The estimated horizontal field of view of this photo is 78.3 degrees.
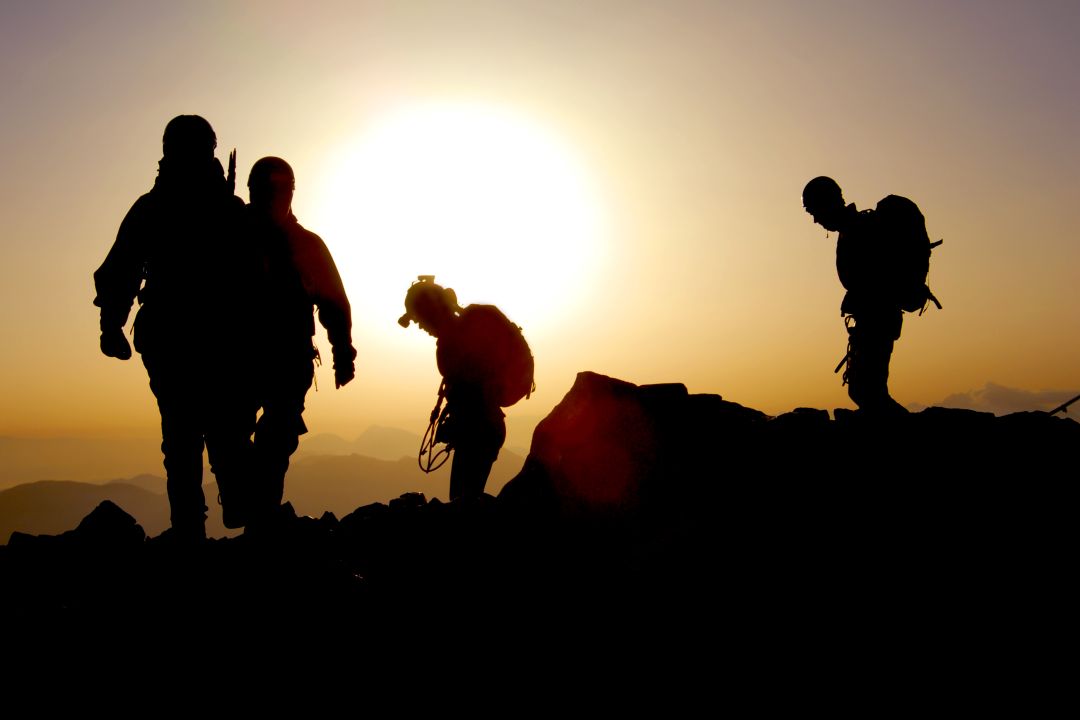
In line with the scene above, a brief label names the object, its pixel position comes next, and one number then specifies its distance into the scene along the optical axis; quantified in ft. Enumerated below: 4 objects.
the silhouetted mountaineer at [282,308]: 17.98
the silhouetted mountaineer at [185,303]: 16.58
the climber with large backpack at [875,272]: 22.82
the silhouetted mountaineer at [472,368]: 27.25
